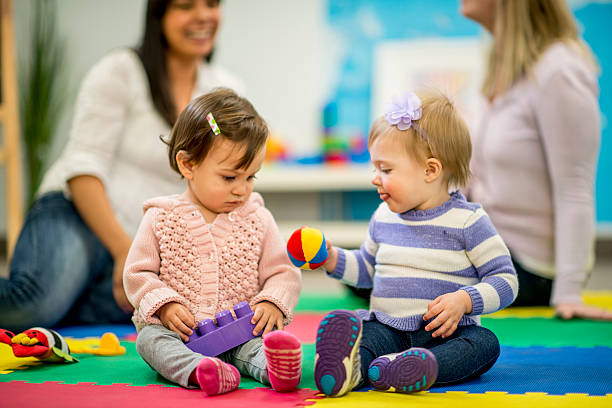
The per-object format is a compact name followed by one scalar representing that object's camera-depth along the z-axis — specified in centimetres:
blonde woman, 256
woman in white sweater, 249
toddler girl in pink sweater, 202
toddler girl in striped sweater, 198
